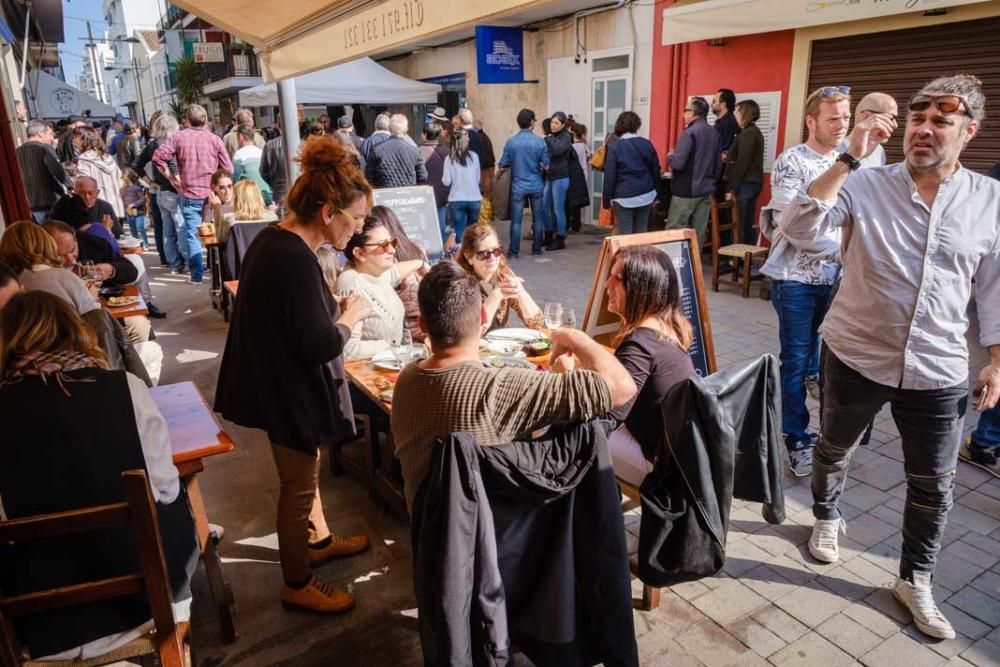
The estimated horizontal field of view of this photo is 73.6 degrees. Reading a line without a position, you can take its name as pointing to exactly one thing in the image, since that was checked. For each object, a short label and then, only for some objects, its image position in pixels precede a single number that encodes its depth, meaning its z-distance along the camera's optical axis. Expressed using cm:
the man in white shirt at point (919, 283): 237
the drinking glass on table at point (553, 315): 317
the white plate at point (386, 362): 311
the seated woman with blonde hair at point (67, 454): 187
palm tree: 2602
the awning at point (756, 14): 635
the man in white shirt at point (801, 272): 336
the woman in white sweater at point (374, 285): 337
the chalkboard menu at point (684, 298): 338
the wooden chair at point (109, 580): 167
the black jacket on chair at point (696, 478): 203
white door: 1029
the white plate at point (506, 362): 288
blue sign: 1080
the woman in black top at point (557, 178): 912
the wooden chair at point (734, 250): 704
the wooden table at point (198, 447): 240
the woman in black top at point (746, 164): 744
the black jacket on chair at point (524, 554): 163
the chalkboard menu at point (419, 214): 602
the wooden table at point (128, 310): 418
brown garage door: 627
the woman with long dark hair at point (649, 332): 243
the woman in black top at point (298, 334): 223
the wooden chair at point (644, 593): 270
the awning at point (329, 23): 194
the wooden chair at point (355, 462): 354
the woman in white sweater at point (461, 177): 830
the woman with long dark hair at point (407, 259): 384
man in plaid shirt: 775
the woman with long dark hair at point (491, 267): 349
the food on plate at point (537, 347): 316
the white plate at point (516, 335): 336
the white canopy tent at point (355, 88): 1077
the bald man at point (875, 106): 261
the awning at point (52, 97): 1847
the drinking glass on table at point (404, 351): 308
